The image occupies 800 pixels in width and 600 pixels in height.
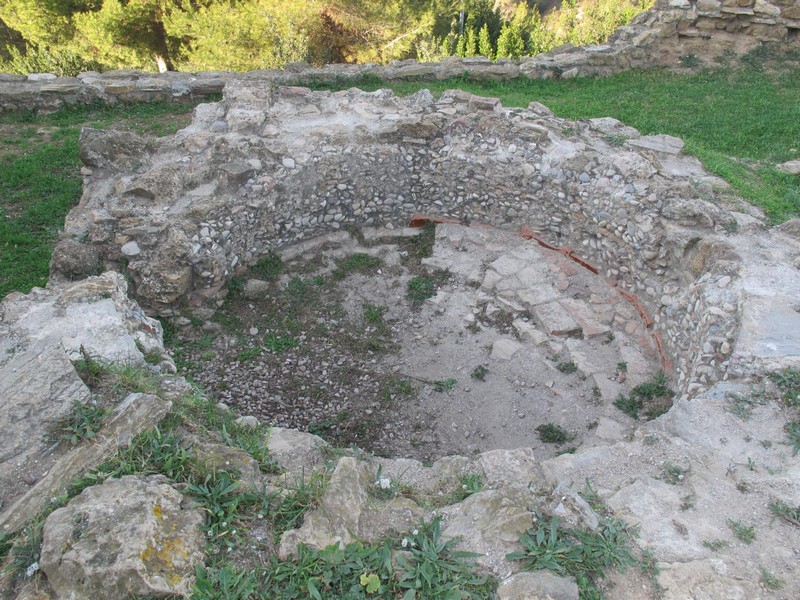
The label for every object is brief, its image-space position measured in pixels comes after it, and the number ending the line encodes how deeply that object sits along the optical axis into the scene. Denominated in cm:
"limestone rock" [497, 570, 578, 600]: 309
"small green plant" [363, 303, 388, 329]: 694
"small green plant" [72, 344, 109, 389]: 426
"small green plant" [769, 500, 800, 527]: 367
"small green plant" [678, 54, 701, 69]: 1161
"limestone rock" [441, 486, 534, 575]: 333
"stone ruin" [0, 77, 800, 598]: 357
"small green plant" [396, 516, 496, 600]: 309
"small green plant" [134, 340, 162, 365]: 506
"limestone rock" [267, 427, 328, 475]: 406
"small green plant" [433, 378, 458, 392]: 623
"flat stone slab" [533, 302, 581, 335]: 674
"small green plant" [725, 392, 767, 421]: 457
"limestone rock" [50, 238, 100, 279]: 638
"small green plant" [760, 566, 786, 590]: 326
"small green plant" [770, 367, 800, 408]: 456
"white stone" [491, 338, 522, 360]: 654
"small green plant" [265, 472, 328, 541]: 338
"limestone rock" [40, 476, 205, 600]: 291
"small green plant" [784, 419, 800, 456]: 420
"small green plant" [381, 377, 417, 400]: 616
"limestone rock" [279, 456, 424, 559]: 328
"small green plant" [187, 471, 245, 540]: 331
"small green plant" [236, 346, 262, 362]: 645
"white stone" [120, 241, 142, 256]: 673
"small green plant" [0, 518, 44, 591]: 301
